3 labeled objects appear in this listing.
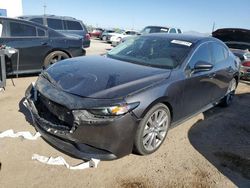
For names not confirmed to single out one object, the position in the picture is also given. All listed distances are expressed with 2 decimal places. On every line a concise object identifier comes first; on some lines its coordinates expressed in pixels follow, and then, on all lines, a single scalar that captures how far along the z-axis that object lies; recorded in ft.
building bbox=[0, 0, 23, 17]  48.82
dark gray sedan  6.62
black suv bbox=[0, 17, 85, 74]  14.56
